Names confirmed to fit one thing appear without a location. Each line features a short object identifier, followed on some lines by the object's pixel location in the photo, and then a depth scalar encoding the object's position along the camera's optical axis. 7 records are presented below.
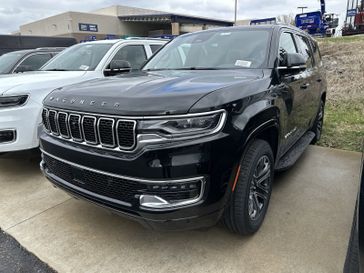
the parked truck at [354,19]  21.47
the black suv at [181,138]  2.07
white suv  3.87
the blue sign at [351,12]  22.99
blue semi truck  26.89
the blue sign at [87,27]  41.81
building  40.78
